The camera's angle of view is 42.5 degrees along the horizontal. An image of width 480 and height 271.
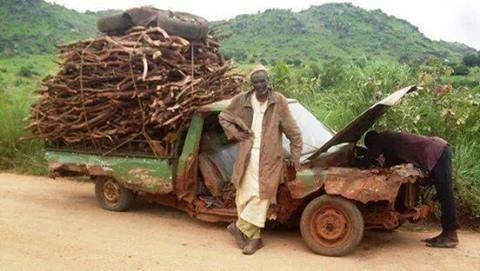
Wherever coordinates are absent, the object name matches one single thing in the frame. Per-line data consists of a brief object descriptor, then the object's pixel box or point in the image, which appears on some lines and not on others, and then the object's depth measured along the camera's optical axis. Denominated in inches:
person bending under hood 248.5
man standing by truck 245.3
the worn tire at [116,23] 322.3
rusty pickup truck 239.1
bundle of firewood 287.1
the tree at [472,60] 1061.9
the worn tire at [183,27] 308.5
